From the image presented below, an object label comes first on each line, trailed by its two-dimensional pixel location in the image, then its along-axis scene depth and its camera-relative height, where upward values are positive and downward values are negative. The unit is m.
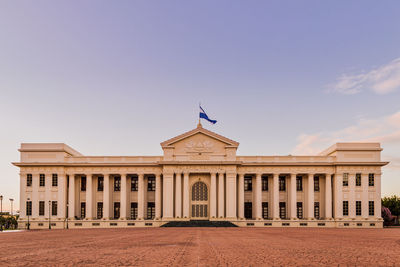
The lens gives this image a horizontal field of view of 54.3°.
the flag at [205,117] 58.94 +7.08
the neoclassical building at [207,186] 58.09 -3.38
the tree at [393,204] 84.94 -8.84
